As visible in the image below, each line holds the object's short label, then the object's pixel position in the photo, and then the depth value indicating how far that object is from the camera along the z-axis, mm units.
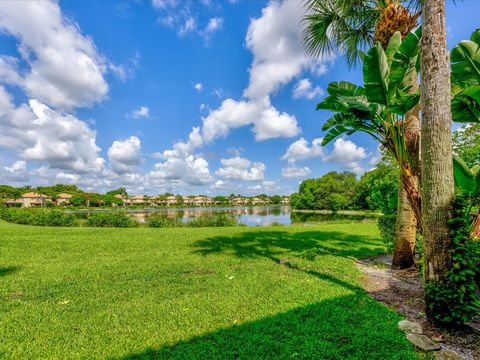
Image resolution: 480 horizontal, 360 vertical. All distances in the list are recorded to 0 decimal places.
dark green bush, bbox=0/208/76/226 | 18109
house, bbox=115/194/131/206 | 98738
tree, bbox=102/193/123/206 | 87500
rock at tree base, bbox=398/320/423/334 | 2890
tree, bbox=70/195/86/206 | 80500
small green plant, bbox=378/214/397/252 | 6864
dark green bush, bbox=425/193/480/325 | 2762
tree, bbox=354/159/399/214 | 7236
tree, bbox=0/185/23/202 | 64019
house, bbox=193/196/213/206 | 124894
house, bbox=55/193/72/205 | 86262
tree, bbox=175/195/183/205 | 111750
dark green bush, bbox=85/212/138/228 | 17812
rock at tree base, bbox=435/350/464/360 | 2412
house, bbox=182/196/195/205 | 120375
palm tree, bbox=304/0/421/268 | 5602
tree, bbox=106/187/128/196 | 100938
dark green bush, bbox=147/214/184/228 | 17469
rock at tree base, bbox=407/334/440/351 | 2551
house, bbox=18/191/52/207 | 79206
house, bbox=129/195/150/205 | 112375
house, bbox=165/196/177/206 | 114500
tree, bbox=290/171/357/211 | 50312
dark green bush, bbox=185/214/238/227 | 17938
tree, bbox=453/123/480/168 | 11270
